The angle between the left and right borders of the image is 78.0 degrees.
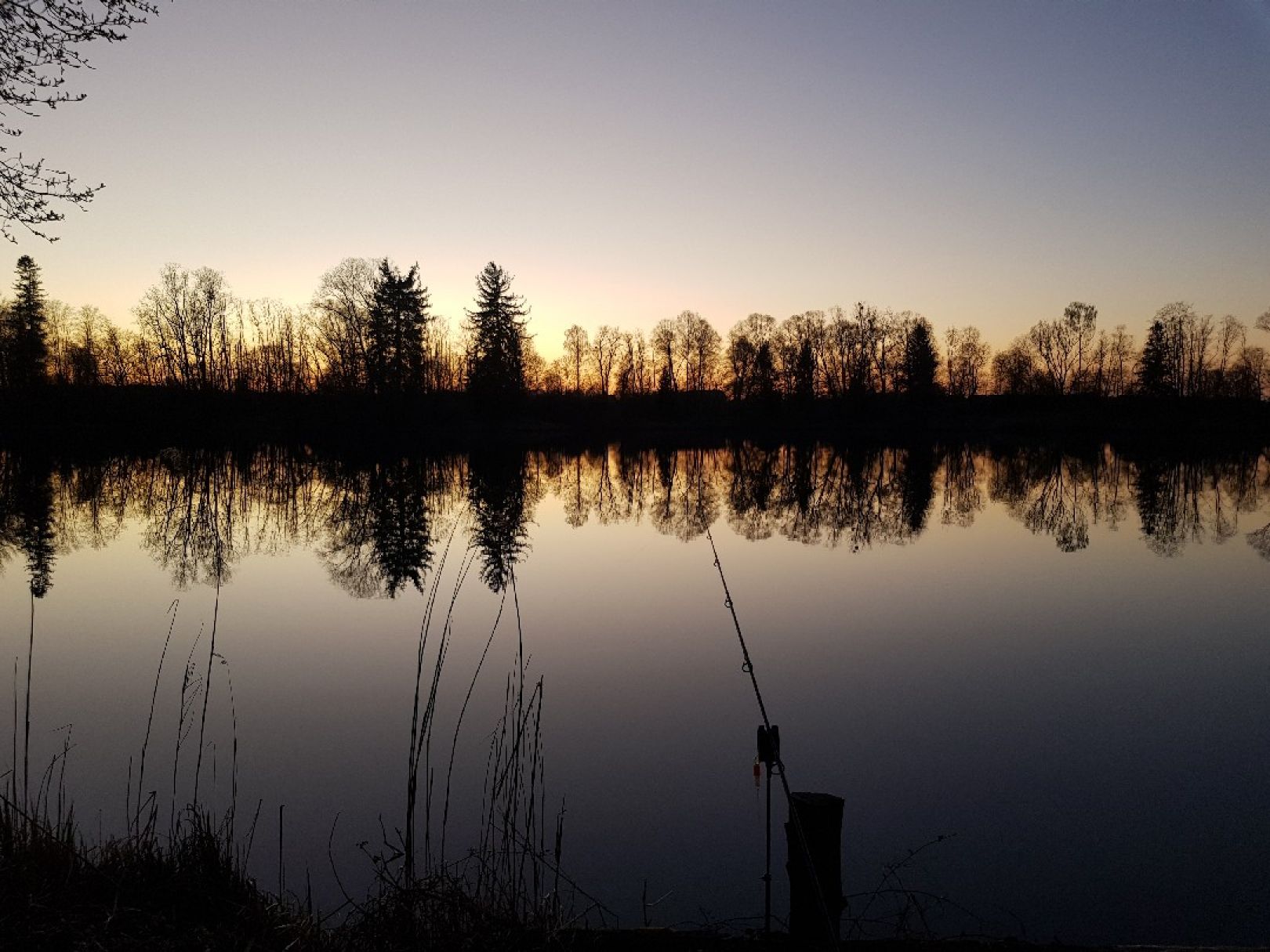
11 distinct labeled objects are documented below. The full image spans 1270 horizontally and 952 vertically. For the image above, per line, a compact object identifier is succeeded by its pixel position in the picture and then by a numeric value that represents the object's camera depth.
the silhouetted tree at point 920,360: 75.44
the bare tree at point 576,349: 106.56
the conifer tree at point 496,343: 59.22
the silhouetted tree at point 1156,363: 70.44
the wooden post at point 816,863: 3.61
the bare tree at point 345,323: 60.00
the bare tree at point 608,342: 106.50
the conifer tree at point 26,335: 51.54
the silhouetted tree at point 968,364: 99.50
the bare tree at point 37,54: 5.32
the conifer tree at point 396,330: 57.12
